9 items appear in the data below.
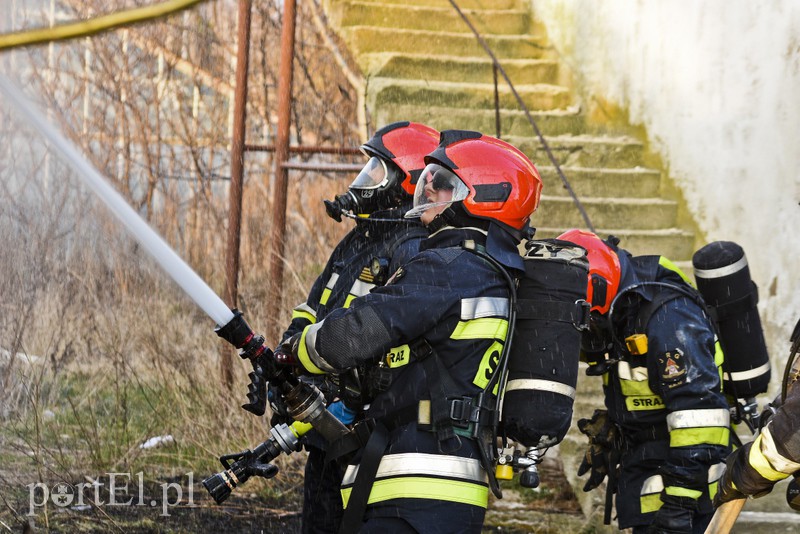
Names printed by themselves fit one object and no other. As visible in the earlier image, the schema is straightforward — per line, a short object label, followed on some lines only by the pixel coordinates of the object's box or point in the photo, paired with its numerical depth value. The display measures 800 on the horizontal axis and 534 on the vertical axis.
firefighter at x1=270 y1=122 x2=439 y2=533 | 8.81
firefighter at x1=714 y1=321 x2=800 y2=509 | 6.14
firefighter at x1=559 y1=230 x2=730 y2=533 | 8.05
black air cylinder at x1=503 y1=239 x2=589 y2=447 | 6.64
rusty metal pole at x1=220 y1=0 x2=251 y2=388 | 14.87
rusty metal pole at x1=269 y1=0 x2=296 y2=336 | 15.27
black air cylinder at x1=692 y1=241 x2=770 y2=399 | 8.66
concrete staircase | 15.71
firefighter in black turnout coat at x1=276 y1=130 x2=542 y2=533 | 6.43
